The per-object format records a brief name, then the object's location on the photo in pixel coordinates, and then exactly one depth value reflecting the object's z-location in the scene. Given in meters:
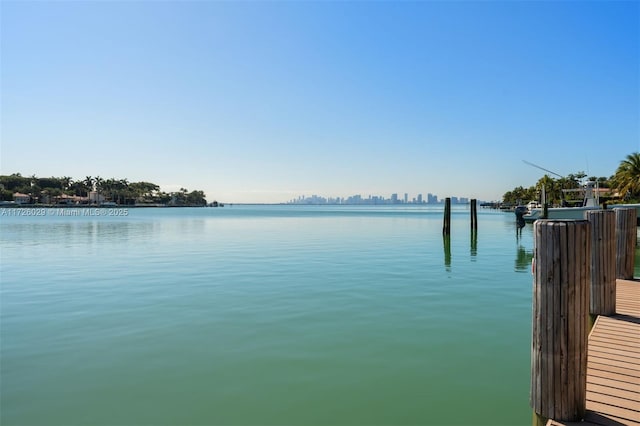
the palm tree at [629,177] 49.88
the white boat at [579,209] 33.50
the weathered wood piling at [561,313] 3.81
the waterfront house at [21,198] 145.62
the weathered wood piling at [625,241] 10.51
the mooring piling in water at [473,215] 36.41
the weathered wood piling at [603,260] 7.46
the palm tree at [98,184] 171.75
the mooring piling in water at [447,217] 32.69
